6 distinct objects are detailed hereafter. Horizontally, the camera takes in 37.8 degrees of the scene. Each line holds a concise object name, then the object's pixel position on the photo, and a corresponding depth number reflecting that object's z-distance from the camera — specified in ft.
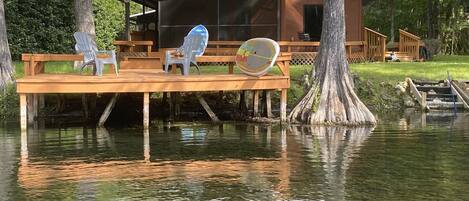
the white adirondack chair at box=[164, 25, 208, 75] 43.62
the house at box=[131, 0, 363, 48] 70.23
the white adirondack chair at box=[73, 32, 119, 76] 42.29
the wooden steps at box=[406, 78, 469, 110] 52.13
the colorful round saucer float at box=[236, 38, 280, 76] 41.70
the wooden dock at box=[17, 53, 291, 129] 38.86
